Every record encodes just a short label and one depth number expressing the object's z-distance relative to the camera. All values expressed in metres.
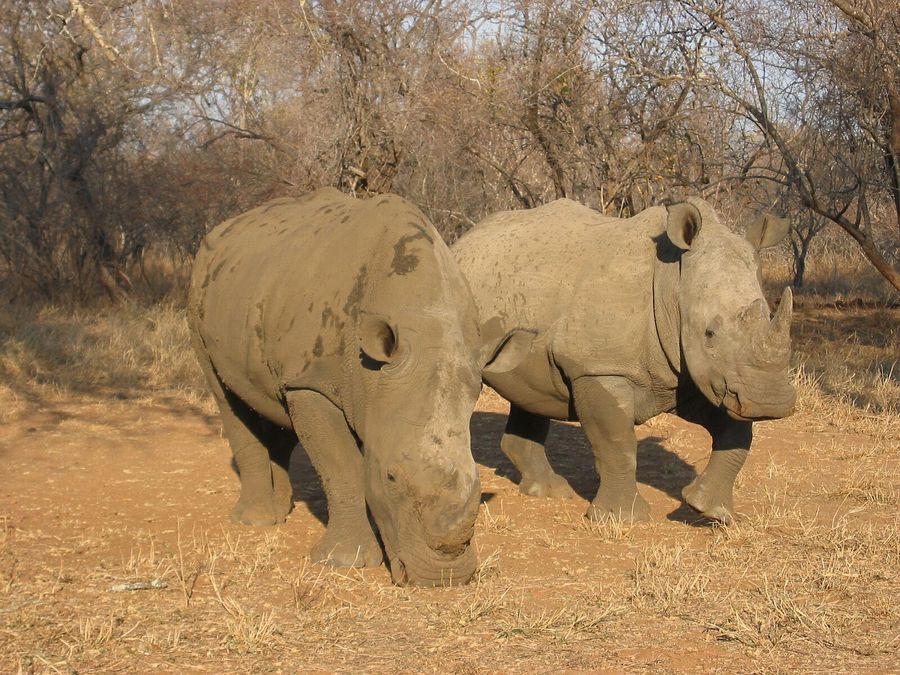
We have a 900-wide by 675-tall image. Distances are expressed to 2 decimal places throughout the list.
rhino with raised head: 12.80
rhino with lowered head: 10.20
